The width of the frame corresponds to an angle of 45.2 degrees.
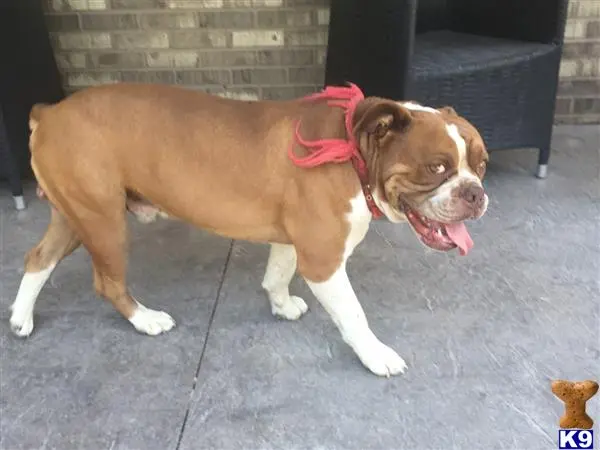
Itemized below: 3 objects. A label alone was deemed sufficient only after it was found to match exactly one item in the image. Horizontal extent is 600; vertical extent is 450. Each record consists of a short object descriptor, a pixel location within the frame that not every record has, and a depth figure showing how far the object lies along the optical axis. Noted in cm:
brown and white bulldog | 172
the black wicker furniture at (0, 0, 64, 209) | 290
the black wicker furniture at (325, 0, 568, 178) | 265
